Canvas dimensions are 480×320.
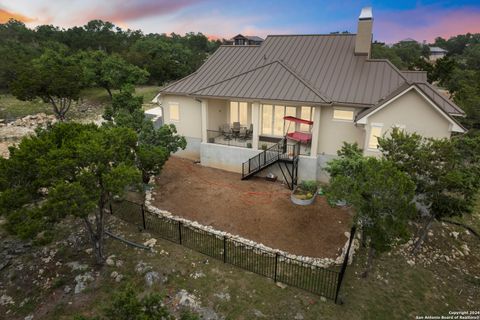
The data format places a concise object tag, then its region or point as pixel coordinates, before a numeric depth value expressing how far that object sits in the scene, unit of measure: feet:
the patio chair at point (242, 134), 68.24
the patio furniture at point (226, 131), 67.79
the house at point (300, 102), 51.19
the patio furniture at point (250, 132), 68.80
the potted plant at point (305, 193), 51.79
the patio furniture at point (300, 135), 58.66
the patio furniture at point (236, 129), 68.80
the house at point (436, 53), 397.04
